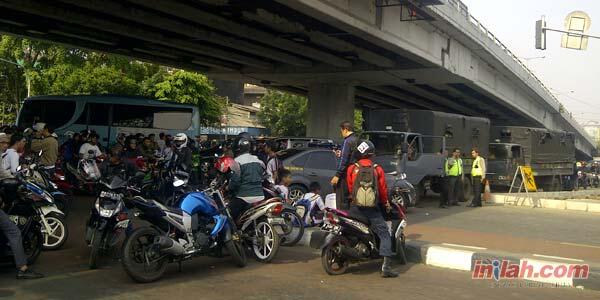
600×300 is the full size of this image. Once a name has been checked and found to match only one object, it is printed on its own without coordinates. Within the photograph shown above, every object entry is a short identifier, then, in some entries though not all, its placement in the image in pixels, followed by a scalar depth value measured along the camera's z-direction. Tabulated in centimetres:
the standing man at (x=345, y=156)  797
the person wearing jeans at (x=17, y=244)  599
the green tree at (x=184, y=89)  3456
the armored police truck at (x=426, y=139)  1538
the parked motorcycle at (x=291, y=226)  850
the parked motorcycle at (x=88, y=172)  750
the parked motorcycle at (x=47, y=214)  709
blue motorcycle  609
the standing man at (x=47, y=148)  1129
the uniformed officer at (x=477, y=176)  1561
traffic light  1848
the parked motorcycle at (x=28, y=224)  655
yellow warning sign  1930
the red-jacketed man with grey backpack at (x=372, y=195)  668
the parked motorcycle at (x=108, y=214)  653
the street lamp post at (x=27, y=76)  2932
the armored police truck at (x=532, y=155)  2198
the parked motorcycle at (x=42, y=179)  837
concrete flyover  1573
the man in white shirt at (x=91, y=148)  1323
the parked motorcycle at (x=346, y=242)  677
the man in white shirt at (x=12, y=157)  710
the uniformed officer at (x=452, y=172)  1542
